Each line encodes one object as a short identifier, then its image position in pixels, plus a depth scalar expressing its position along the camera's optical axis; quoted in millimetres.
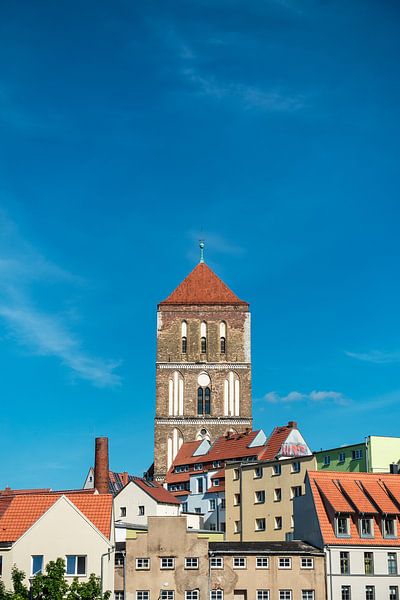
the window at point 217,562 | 67875
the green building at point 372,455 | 94250
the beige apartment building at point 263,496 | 83312
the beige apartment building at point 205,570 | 67188
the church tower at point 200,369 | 125000
